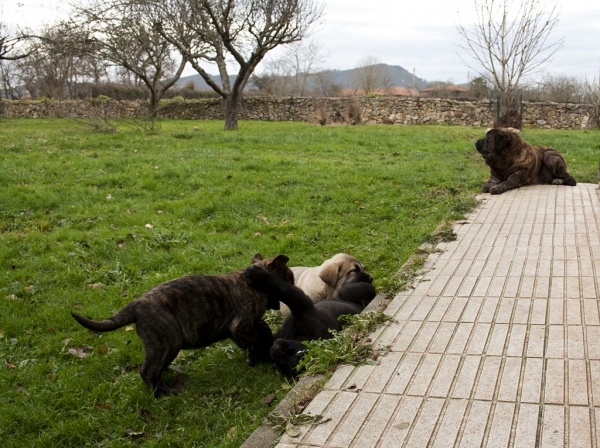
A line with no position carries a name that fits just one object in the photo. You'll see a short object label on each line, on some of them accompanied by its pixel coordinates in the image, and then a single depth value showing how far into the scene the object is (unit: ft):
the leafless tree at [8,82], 127.55
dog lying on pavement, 36.37
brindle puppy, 13.47
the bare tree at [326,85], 170.30
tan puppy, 19.02
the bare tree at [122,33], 71.72
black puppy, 15.24
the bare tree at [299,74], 215.51
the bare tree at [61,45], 71.15
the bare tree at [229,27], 71.51
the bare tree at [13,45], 87.86
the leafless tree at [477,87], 136.71
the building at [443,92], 146.72
